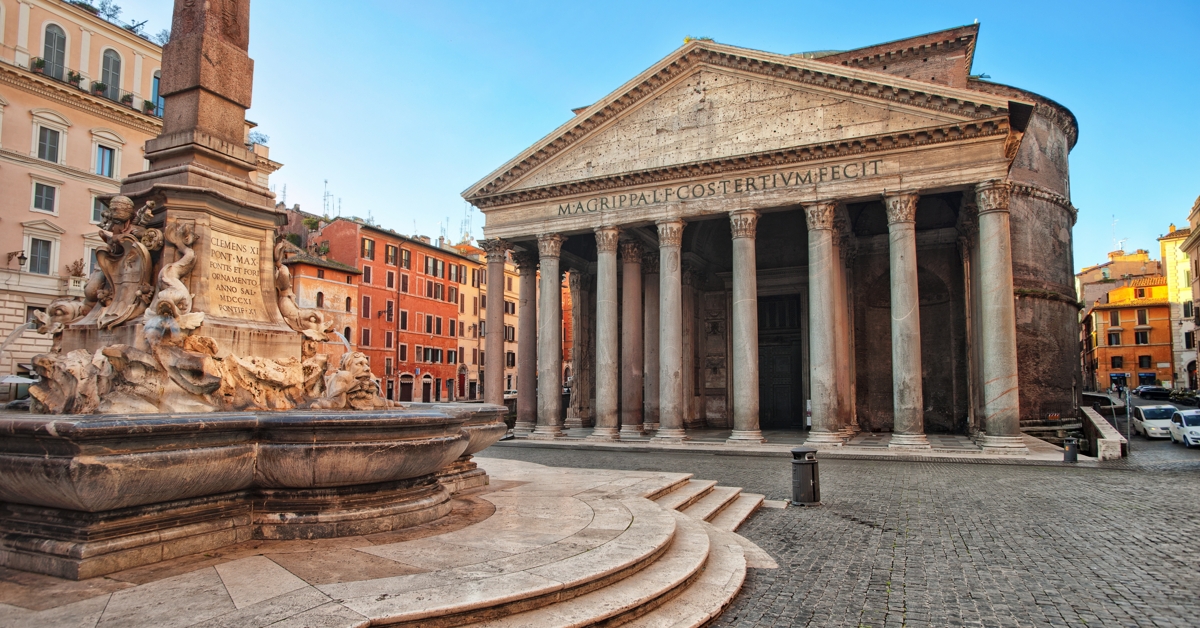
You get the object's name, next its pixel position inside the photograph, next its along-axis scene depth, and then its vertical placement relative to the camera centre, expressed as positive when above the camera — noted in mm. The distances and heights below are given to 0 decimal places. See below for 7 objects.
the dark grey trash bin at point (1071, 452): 16547 -1859
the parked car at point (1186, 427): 21766 -1728
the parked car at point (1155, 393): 48094 -1420
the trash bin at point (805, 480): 10250 -1569
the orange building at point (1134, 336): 59719 +3013
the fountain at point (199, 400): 4332 -255
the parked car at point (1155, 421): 26141 -1828
